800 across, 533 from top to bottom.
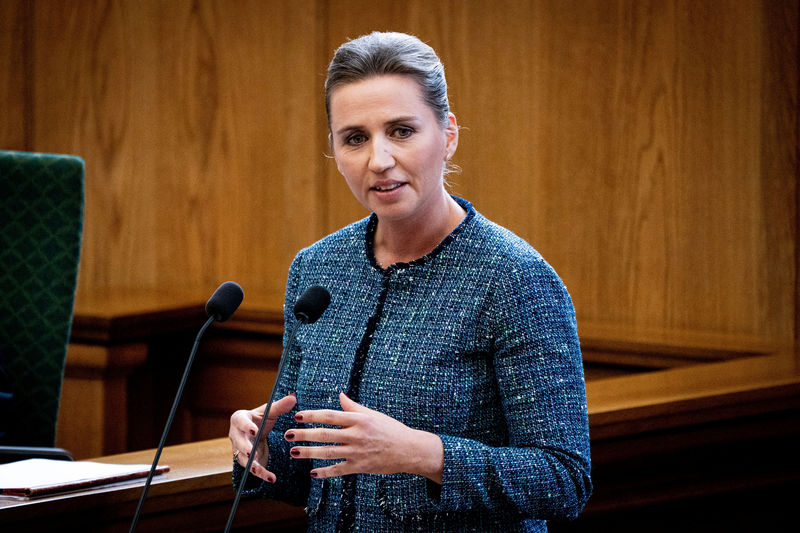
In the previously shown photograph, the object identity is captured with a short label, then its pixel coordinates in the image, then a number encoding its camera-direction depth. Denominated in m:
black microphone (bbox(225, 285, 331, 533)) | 5.25
